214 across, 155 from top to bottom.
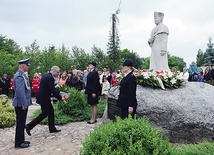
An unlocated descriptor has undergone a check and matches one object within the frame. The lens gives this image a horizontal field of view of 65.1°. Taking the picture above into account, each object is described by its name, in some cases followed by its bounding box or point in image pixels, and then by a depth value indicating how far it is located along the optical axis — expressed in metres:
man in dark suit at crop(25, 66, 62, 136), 4.17
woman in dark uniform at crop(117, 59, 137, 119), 3.50
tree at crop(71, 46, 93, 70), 16.60
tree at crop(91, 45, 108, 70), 16.36
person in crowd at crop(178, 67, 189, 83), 4.61
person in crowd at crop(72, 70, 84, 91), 8.65
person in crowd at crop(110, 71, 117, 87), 8.97
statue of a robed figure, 5.41
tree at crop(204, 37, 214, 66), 21.29
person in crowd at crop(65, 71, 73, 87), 8.69
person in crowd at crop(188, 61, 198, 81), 9.95
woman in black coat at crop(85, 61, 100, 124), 4.86
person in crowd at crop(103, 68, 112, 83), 9.19
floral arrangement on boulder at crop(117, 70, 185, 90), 4.39
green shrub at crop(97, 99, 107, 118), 5.88
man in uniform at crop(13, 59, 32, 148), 3.65
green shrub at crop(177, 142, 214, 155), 2.20
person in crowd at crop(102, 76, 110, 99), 7.95
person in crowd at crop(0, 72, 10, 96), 10.80
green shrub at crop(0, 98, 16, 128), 5.12
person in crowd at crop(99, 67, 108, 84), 9.19
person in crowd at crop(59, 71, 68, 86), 9.01
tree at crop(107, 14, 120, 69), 20.53
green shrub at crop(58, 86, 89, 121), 5.59
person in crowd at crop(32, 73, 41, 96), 10.04
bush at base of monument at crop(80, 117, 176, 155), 2.01
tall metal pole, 19.23
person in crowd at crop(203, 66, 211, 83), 10.32
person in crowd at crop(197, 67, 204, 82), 9.89
